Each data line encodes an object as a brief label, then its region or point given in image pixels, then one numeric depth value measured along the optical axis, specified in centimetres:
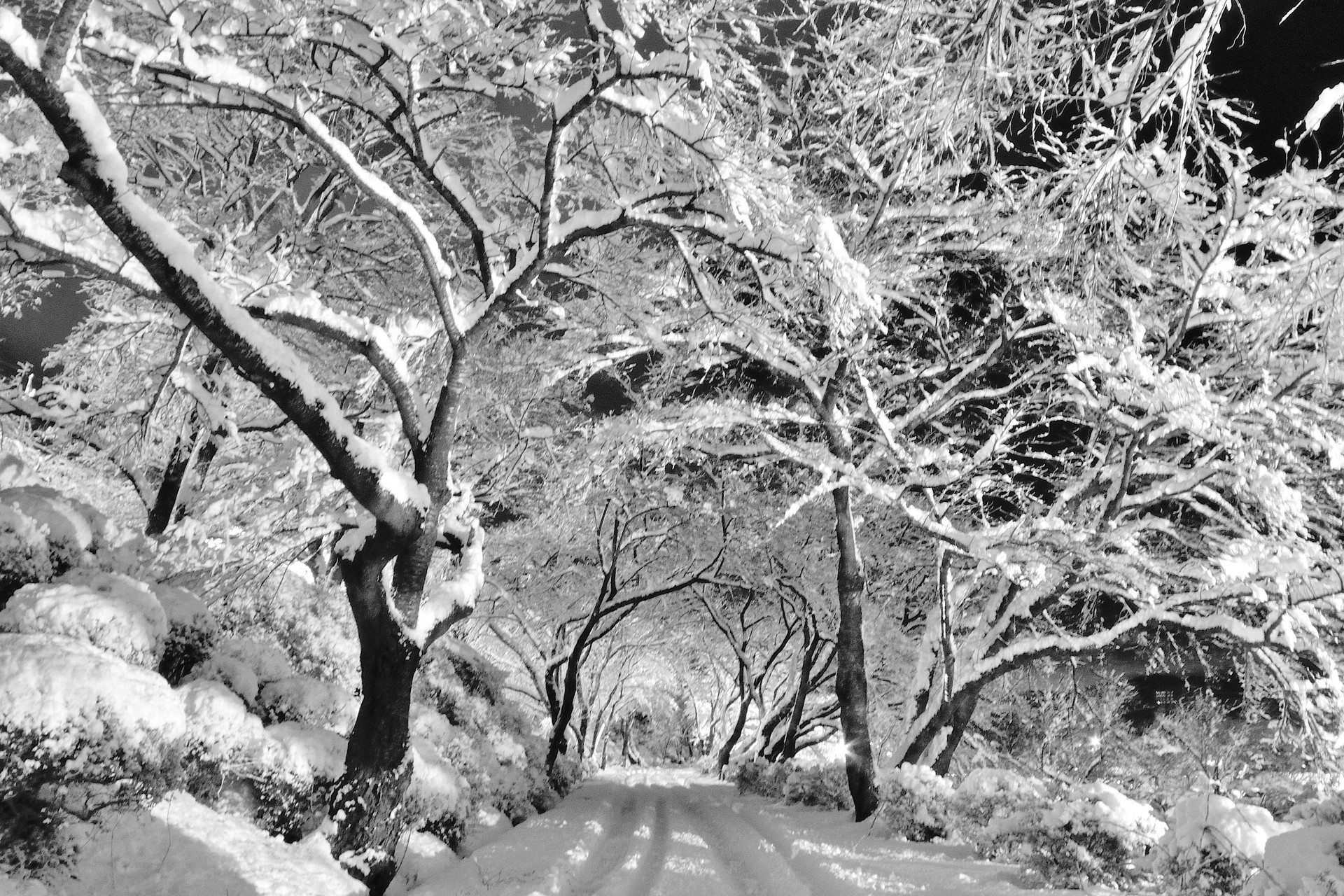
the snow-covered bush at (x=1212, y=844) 500
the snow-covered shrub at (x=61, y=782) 434
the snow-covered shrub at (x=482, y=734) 988
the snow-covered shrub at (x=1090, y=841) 574
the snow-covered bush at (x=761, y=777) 1491
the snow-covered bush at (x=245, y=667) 738
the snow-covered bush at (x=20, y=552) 679
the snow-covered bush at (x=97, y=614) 623
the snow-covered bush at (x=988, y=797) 696
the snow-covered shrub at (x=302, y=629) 923
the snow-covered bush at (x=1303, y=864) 394
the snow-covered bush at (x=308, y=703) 766
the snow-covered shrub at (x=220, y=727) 615
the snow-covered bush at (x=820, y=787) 1238
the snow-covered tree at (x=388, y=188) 467
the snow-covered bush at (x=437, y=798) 746
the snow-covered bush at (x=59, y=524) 741
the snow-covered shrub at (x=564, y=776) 1402
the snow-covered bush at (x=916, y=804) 843
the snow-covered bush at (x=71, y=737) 447
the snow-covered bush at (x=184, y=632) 725
